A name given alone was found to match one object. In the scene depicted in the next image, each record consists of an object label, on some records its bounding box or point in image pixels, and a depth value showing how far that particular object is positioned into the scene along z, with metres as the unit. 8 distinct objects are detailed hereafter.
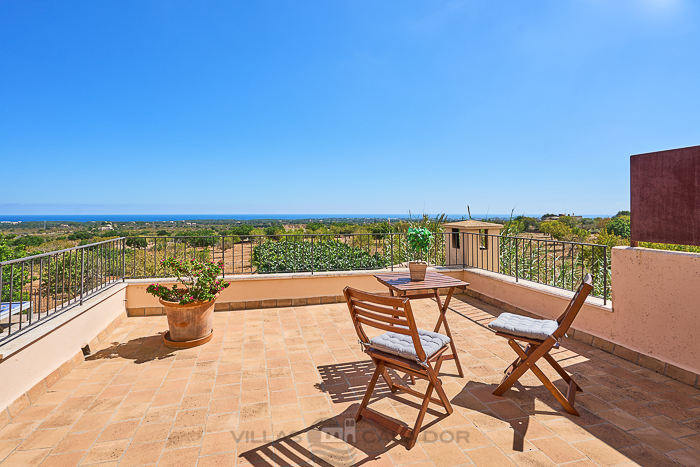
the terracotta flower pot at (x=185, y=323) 3.30
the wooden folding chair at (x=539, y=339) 1.99
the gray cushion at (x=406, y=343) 1.82
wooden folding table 2.63
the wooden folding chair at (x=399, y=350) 1.74
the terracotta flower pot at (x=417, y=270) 3.06
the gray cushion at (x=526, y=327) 2.08
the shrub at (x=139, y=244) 5.30
